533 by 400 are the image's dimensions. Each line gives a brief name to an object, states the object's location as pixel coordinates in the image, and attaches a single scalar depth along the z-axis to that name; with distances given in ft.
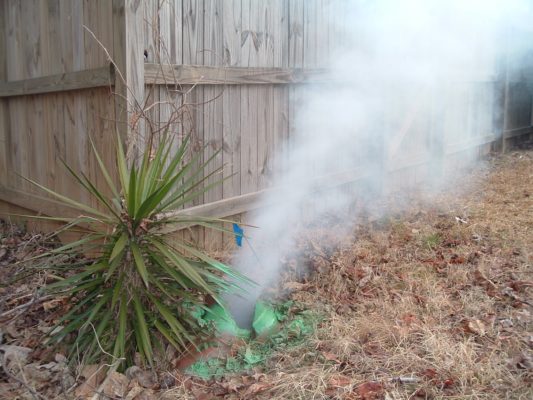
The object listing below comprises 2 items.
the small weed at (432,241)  14.46
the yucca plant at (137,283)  8.95
